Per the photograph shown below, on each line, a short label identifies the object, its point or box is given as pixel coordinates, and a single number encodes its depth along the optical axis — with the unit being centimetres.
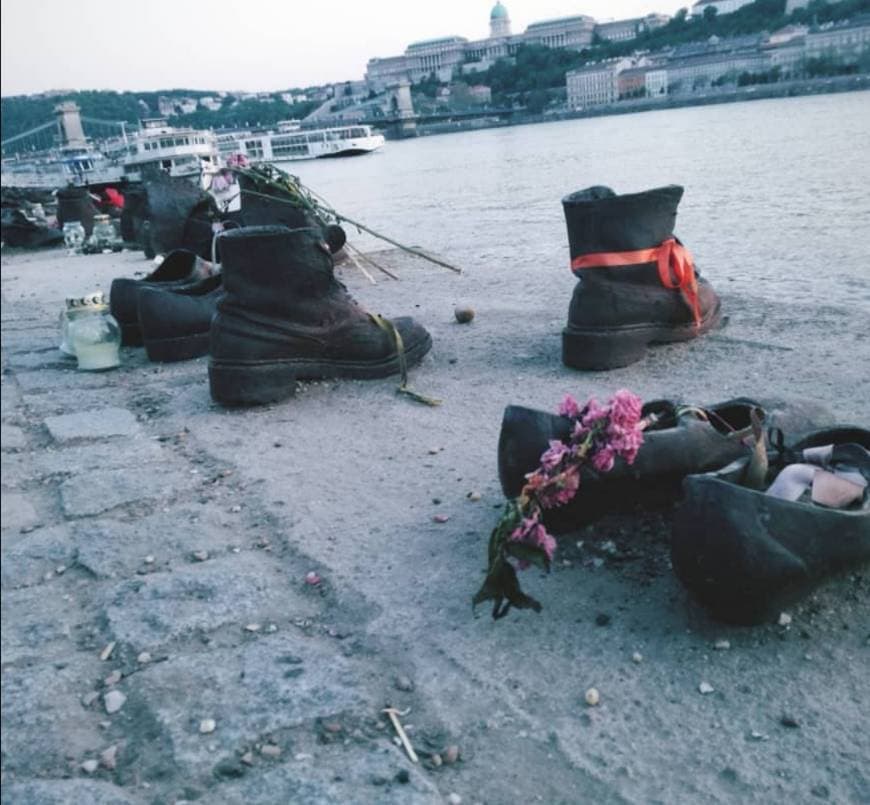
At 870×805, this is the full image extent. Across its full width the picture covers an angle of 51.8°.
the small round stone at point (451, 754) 40
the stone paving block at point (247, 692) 42
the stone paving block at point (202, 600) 52
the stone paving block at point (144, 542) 61
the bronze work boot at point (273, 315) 96
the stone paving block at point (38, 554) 56
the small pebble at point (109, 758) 40
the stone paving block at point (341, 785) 38
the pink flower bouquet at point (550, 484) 48
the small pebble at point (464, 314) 138
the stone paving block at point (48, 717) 38
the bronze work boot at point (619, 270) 101
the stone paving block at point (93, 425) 93
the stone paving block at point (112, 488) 71
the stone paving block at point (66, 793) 35
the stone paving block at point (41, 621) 49
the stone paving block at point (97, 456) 82
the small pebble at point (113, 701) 44
